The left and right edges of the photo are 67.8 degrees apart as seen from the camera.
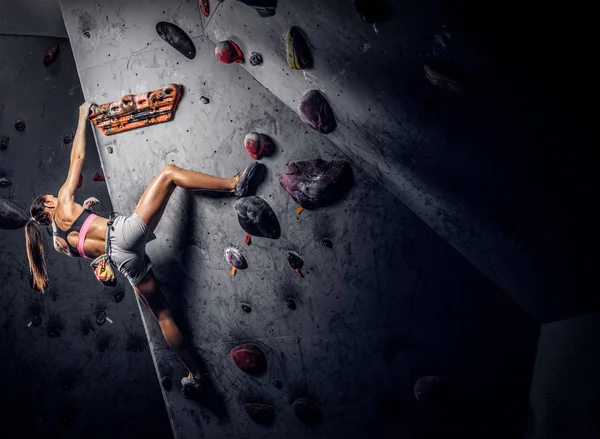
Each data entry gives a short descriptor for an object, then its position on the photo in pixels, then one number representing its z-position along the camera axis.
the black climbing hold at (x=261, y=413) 3.03
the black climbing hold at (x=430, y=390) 2.54
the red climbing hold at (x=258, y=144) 2.60
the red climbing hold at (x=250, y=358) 2.95
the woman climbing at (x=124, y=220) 2.67
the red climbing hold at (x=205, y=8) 2.56
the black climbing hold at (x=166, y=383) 3.23
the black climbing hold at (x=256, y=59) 2.54
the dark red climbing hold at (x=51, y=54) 3.62
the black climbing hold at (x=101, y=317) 3.93
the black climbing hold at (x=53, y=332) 3.91
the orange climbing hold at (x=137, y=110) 2.72
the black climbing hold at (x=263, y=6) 2.22
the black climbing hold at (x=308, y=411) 2.90
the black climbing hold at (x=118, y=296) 3.90
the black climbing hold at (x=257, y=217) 2.67
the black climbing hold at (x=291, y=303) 2.79
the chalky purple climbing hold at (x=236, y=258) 2.83
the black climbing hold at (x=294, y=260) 2.71
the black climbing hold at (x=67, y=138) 3.73
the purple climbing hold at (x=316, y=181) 2.51
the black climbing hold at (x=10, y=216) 3.67
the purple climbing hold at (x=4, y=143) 3.60
